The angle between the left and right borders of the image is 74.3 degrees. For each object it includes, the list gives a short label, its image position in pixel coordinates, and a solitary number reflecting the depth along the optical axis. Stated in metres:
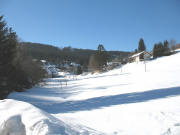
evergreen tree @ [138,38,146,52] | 54.84
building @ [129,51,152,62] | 39.03
